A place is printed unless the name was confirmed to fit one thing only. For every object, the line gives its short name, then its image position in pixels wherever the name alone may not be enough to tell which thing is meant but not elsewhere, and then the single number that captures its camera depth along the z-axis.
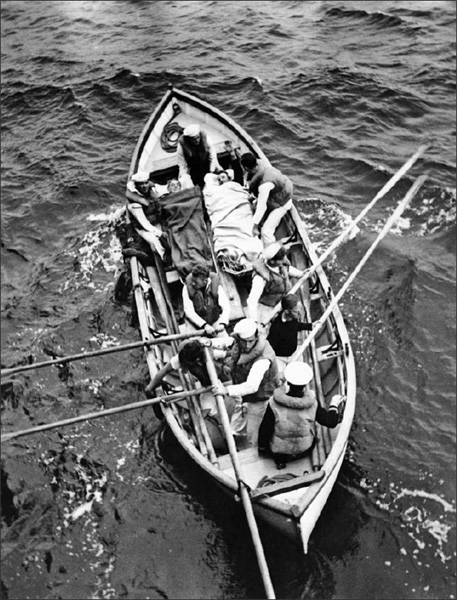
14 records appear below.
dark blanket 10.98
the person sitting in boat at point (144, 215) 11.80
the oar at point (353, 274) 9.38
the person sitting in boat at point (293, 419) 7.68
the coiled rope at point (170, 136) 14.22
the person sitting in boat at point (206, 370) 8.59
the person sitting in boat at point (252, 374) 8.38
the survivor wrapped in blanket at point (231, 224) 10.93
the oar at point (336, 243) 10.33
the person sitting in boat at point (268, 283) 10.34
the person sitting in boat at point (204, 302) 10.02
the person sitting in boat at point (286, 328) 9.28
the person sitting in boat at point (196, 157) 12.19
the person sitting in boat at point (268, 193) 11.36
